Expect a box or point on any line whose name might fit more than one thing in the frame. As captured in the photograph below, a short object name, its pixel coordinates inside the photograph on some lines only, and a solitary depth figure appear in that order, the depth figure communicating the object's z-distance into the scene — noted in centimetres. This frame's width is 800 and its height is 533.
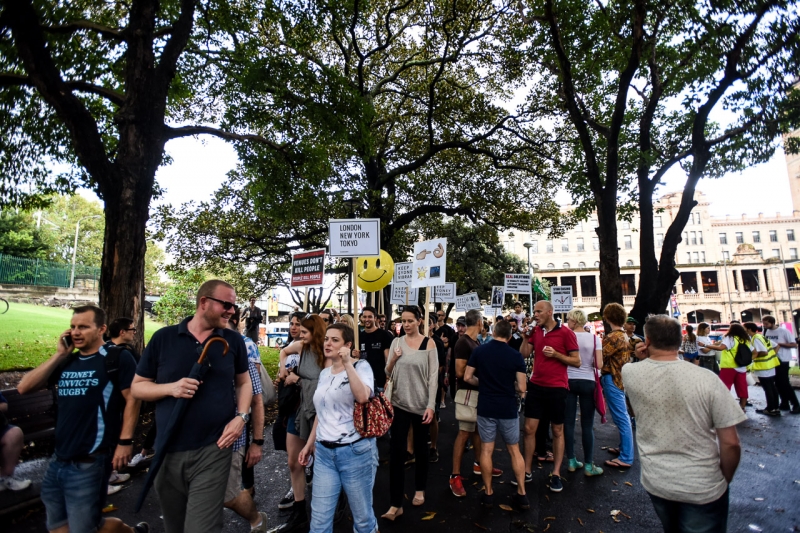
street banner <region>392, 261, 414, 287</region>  1080
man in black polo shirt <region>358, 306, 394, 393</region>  599
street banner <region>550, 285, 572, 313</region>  1508
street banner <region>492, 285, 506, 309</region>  1588
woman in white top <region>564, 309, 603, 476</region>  580
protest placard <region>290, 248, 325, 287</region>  850
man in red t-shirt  538
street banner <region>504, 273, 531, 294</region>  1537
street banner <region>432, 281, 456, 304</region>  1388
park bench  518
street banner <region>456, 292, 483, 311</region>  1484
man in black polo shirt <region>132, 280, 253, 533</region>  271
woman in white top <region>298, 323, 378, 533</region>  319
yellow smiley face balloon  1027
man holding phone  298
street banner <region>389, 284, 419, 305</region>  1382
